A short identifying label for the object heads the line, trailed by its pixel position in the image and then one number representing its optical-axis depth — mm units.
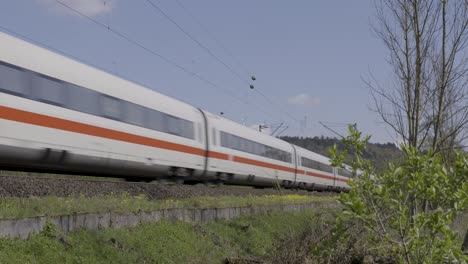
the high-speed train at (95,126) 10922
